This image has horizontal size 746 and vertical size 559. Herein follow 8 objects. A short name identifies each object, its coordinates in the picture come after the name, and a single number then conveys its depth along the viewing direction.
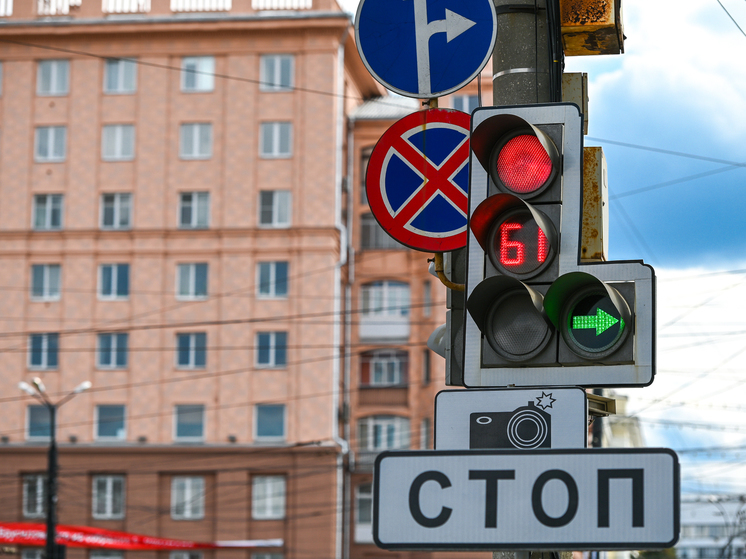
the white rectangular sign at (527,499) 6.02
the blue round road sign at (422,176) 10.12
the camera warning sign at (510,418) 6.89
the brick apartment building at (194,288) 90.44
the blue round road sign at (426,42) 9.72
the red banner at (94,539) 85.12
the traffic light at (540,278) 7.33
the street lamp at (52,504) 60.69
